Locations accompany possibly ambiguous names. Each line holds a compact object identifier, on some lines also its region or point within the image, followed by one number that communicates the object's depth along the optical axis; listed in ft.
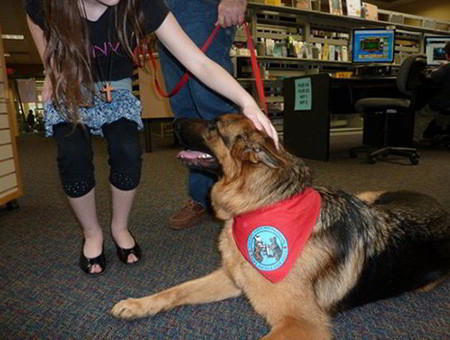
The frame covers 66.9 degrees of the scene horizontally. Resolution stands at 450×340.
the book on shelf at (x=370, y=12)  26.18
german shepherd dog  3.90
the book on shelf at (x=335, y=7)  24.14
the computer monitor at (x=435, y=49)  22.70
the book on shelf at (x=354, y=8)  24.76
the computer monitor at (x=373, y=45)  18.76
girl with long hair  4.66
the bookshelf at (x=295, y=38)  21.40
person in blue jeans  6.06
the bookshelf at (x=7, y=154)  8.31
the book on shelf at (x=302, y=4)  22.57
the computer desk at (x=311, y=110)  15.10
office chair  14.57
